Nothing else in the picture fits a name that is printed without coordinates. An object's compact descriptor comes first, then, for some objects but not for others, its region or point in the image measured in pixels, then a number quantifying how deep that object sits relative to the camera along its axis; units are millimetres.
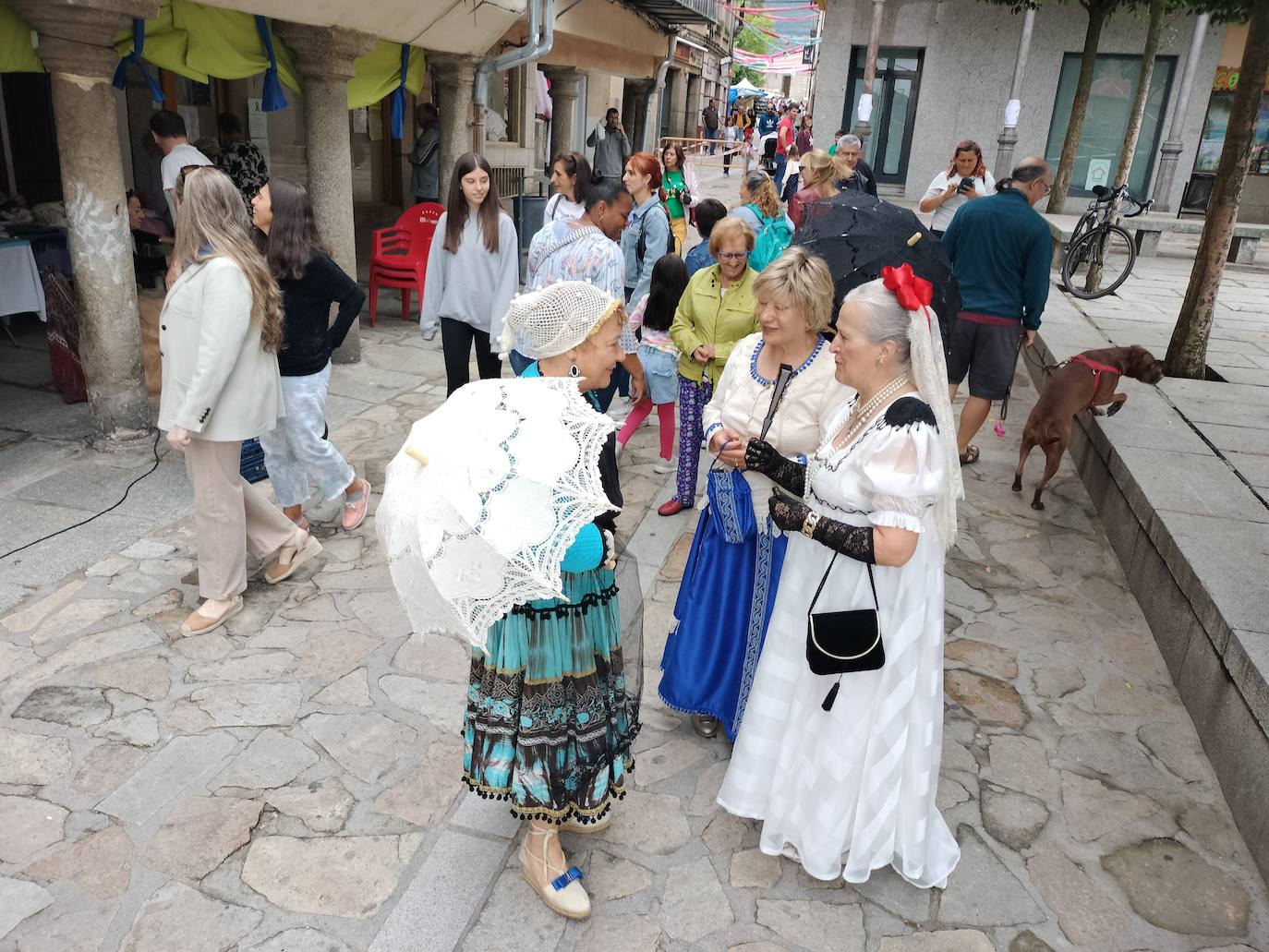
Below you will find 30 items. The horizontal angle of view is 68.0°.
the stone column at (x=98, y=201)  5055
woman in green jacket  4719
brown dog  5758
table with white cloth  6398
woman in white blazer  3703
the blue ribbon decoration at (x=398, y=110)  9391
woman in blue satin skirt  3049
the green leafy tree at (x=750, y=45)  55238
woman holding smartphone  7707
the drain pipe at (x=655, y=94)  18492
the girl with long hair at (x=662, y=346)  5422
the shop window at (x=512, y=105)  14134
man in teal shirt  5766
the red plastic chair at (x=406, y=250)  9055
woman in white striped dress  2459
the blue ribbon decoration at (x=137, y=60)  6031
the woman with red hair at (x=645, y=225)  6250
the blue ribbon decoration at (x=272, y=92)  7246
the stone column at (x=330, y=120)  7180
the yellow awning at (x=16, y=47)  5414
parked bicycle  11453
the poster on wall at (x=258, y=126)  11000
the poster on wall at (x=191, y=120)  9992
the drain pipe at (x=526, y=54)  10170
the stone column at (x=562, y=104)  14648
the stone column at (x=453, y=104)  9742
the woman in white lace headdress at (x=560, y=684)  2490
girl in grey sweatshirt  5477
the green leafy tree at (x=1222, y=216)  6746
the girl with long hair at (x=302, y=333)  4266
